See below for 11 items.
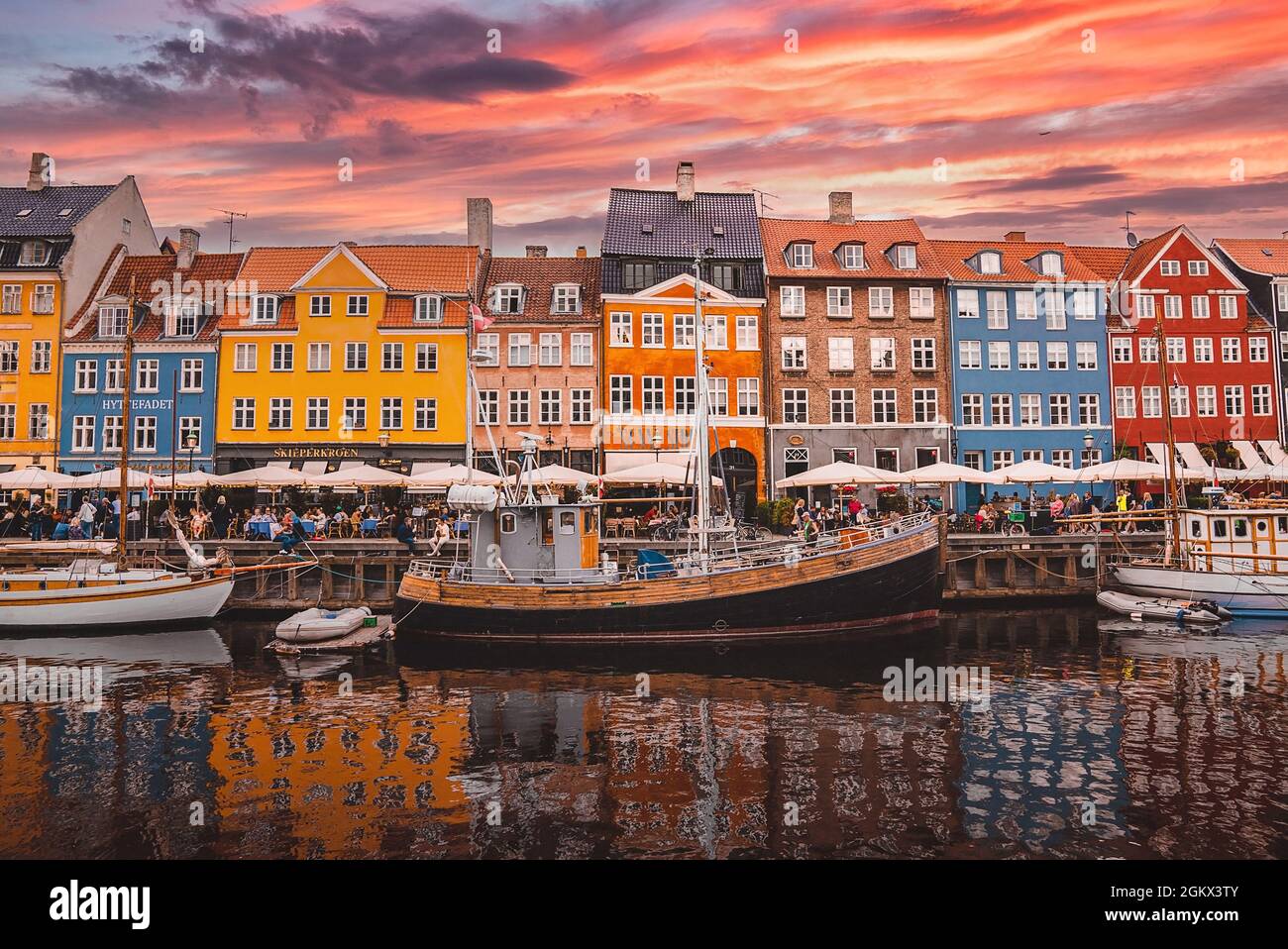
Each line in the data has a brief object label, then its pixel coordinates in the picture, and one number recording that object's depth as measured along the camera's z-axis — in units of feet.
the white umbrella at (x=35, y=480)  106.73
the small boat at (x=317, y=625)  77.41
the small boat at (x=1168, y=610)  84.53
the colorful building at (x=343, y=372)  136.05
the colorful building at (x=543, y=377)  136.98
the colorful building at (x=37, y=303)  136.15
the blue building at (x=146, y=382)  135.33
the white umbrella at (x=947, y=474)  105.29
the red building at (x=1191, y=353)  147.23
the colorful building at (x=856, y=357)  140.97
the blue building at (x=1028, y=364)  144.97
